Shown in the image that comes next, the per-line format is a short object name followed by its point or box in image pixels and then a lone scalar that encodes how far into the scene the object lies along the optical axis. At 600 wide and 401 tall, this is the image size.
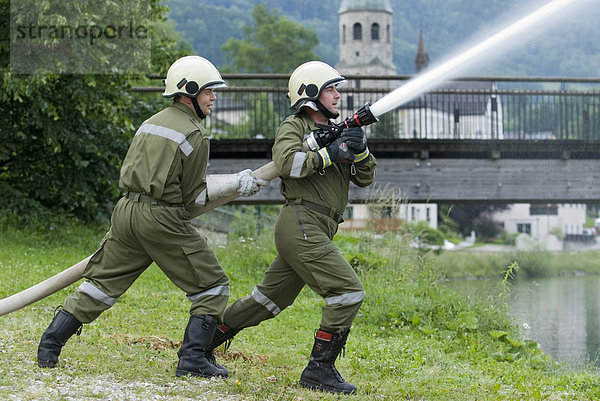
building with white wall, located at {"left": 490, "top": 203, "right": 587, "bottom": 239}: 77.19
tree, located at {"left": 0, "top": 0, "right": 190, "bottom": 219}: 11.95
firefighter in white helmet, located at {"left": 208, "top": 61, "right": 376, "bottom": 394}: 4.95
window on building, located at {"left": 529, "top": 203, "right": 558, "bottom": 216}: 78.00
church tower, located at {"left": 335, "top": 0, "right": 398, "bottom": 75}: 102.12
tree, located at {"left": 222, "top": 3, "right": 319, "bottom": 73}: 73.94
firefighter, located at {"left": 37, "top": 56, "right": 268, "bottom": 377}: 4.96
